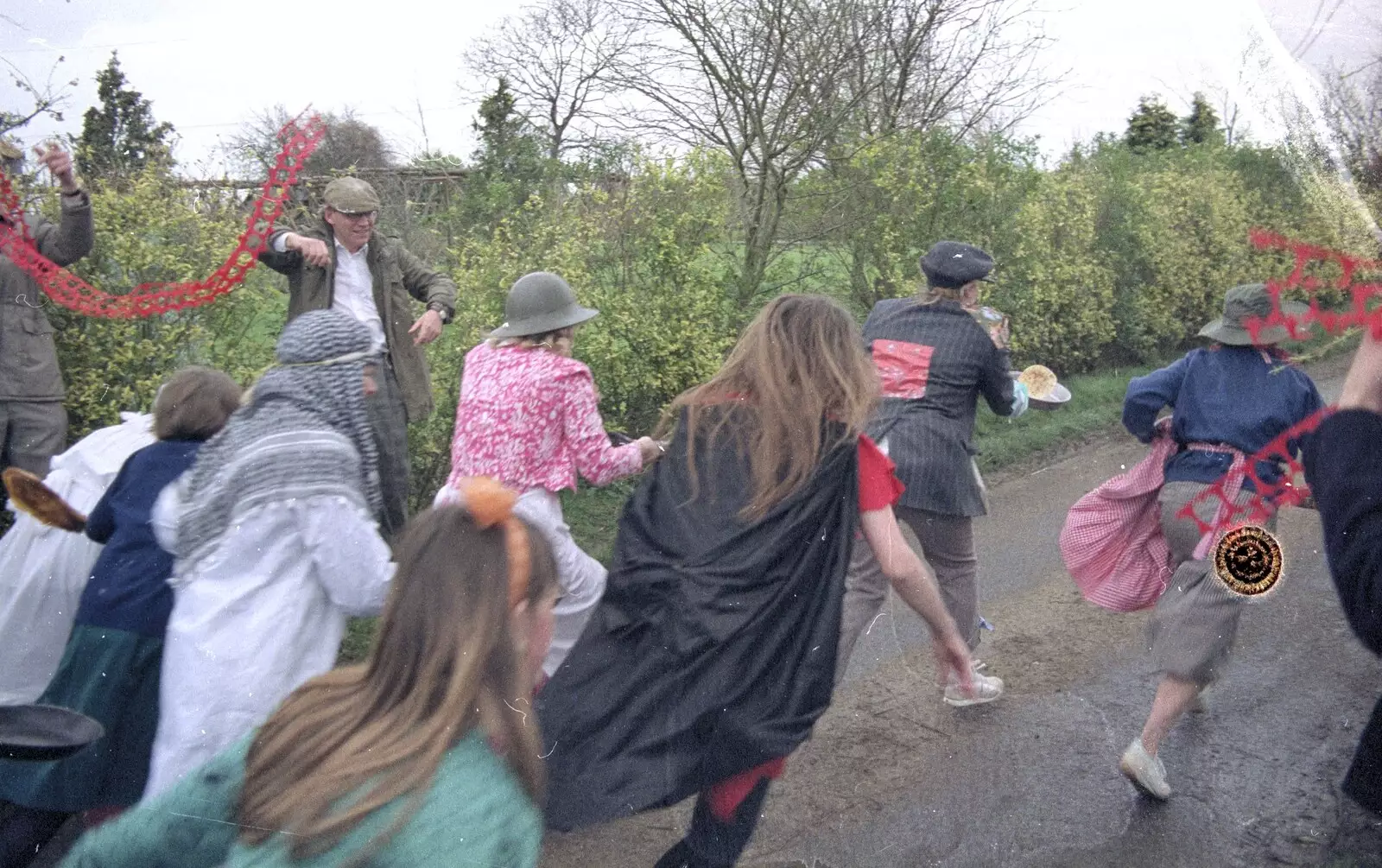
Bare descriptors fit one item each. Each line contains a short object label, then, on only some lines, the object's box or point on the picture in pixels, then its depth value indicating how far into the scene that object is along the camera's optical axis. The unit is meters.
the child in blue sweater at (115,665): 2.97
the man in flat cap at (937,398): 4.41
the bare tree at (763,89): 7.62
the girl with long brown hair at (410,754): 1.62
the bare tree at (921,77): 8.14
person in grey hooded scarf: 2.64
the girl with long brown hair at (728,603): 2.79
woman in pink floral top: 3.78
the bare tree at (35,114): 4.30
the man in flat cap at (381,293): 4.99
